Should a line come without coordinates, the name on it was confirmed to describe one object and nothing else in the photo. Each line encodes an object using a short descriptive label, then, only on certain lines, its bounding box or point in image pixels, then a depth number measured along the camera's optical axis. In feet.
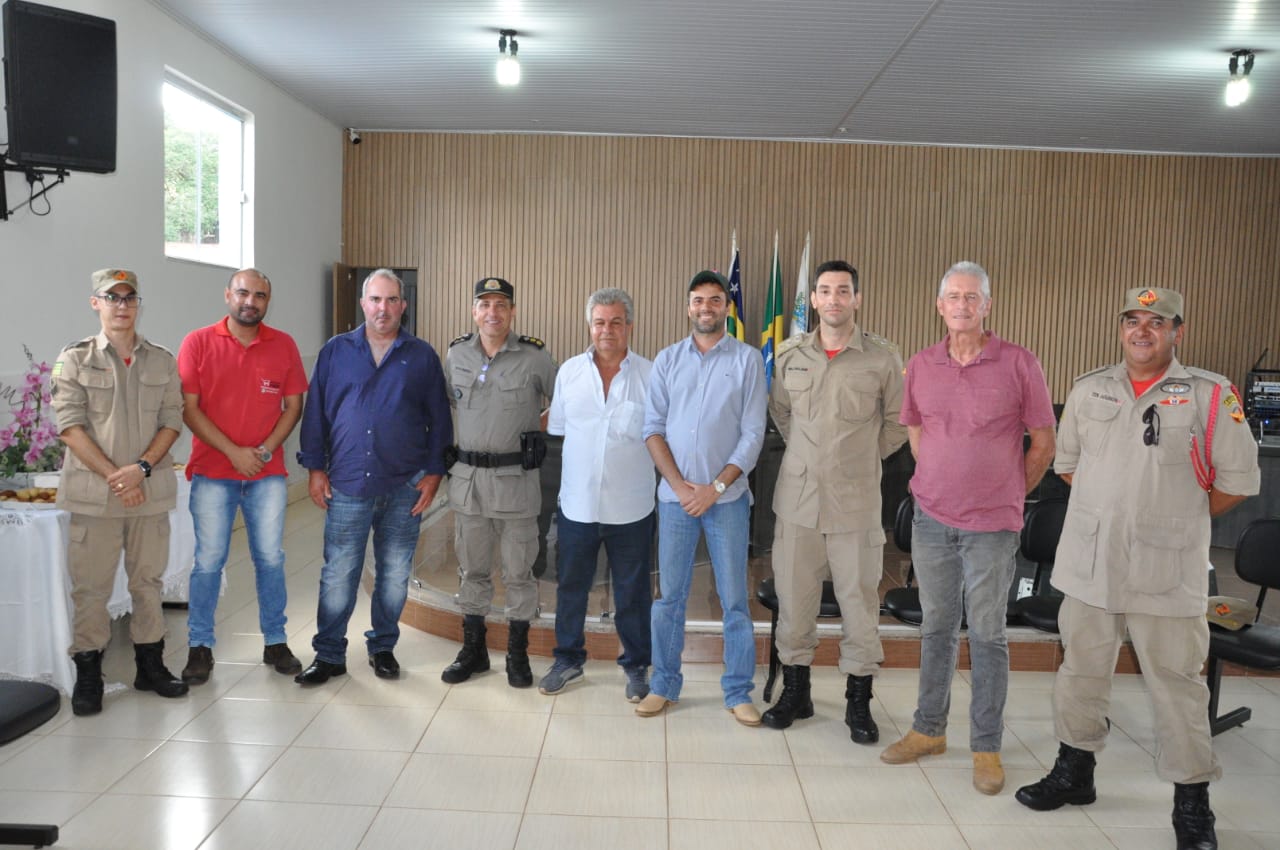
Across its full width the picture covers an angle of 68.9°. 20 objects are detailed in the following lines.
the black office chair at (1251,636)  10.87
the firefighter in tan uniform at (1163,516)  9.03
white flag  30.86
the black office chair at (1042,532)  13.80
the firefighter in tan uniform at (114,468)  11.62
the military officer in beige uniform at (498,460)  12.81
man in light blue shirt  11.71
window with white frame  21.99
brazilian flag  30.62
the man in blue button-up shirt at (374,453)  12.76
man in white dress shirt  12.23
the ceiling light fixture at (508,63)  21.75
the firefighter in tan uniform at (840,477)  11.25
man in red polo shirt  12.77
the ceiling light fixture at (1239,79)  21.85
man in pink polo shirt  10.15
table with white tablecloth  11.86
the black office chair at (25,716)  7.40
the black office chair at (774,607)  12.32
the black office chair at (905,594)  12.17
